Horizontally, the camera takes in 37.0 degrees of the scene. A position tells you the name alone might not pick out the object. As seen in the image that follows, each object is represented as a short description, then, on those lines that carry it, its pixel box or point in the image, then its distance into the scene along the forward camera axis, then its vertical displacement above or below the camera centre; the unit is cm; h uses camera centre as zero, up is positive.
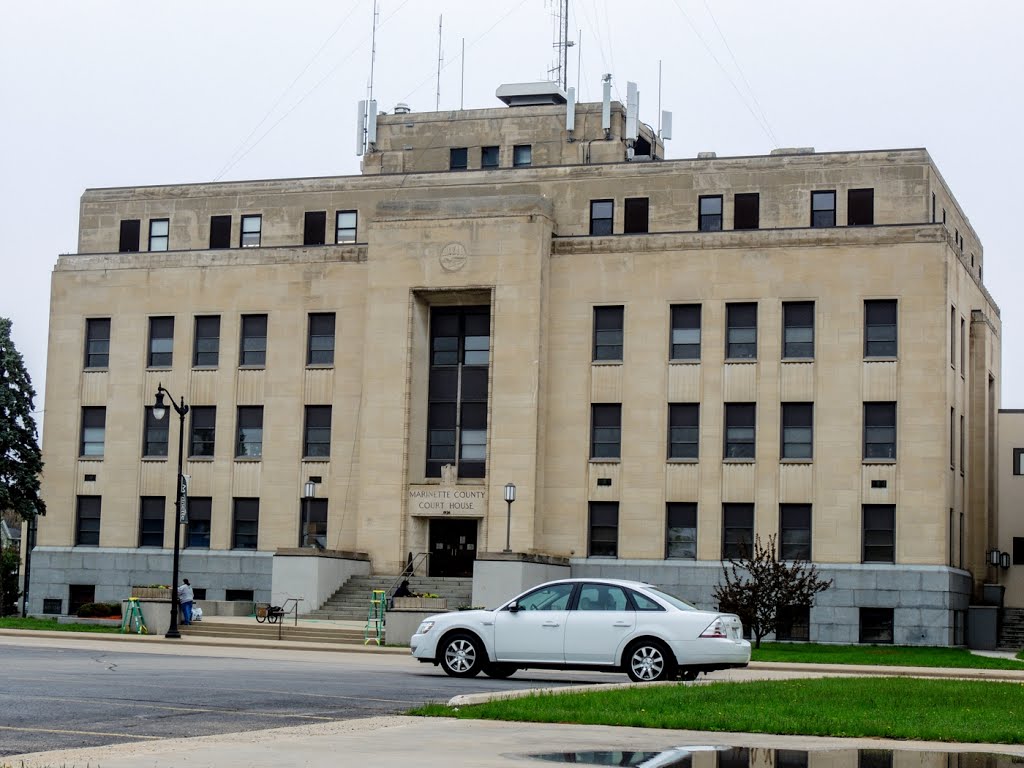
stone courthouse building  5047 +627
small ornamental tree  4184 -82
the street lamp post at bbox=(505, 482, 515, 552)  5047 +206
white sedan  2338 -114
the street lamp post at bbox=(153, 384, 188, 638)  4062 +123
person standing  4478 -152
